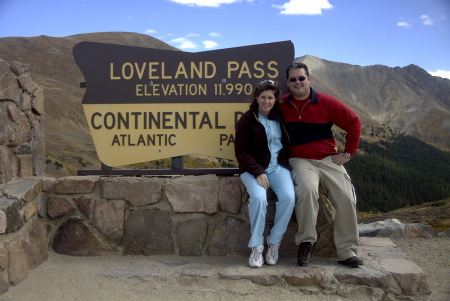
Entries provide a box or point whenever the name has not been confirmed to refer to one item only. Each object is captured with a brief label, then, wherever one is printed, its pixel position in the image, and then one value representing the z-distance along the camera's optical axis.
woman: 3.03
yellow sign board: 3.68
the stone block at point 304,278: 2.92
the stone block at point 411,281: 2.88
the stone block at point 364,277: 2.88
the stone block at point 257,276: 2.94
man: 3.05
